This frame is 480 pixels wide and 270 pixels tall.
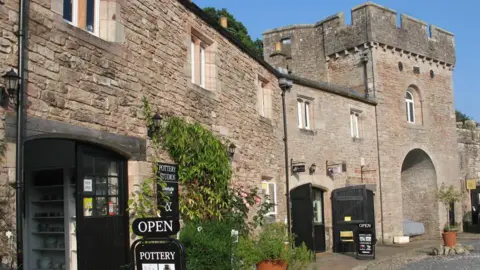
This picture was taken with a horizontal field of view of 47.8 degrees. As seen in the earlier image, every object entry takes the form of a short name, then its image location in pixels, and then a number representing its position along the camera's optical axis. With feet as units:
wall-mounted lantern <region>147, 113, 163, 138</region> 26.35
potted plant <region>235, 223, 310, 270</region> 28.32
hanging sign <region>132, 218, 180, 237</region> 16.60
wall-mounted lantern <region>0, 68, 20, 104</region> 17.43
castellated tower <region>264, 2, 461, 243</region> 64.49
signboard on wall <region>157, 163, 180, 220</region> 26.81
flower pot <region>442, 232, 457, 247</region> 50.90
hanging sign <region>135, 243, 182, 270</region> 16.63
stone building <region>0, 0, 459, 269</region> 20.85
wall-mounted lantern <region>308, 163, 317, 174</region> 50.96
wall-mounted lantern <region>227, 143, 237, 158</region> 35.06
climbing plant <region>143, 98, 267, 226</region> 28.14
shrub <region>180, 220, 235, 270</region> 26.32
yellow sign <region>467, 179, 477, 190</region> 80.72
